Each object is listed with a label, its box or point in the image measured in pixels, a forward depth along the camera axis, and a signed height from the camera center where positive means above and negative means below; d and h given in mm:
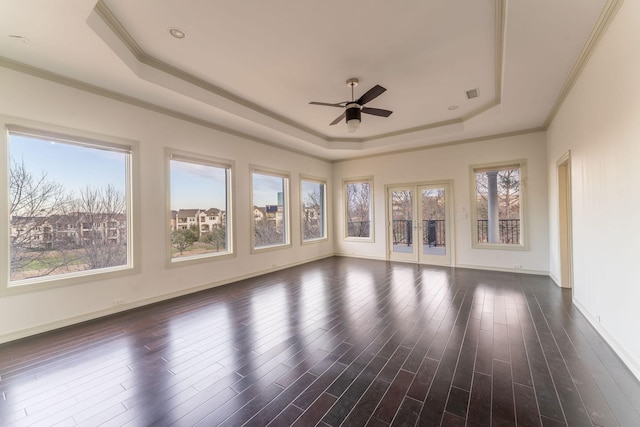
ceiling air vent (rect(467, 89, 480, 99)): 4404 +1963
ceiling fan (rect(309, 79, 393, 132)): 3906 +1517
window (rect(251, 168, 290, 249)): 6086 +156
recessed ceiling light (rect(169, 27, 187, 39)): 2867 +1980
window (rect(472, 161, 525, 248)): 5914 +142
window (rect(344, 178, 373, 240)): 7953 +161
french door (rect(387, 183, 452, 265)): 6742 -271
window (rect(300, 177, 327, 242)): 7539 +158
